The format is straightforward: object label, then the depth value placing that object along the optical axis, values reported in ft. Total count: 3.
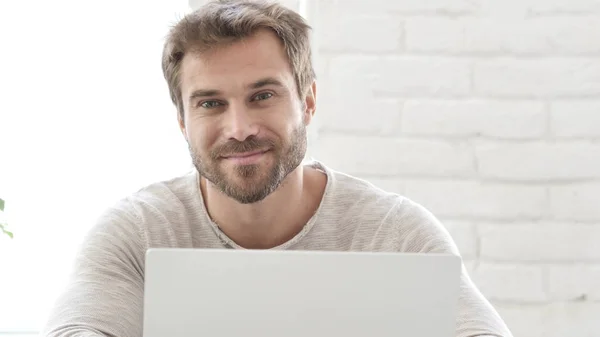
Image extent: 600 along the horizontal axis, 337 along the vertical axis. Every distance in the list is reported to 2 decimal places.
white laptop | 4.45
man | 5.80
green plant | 6.01
